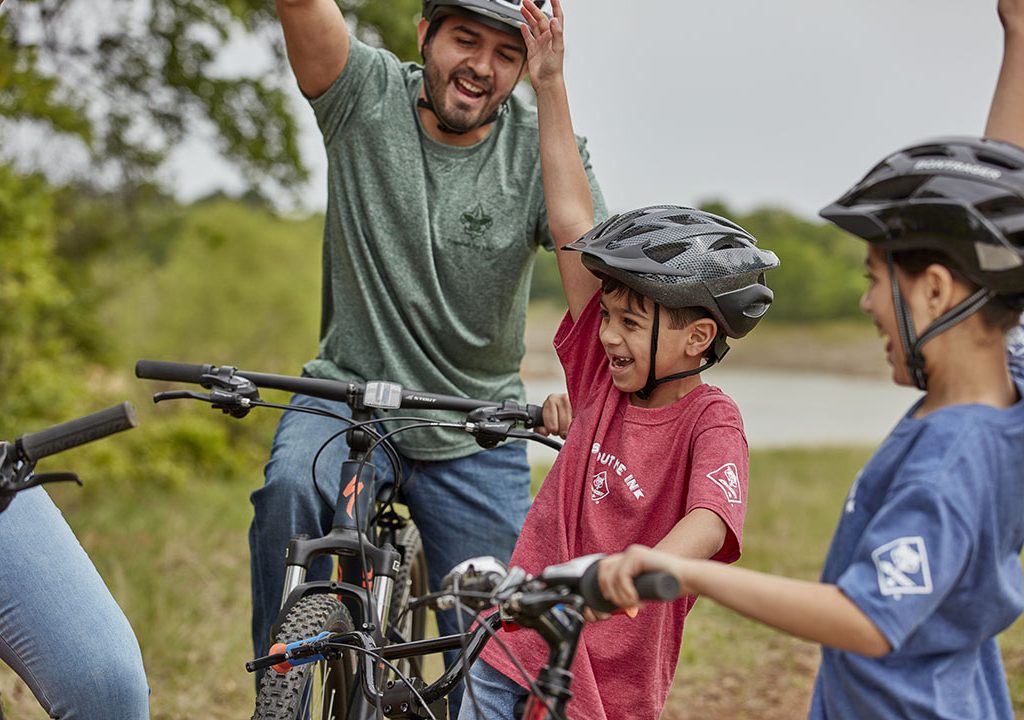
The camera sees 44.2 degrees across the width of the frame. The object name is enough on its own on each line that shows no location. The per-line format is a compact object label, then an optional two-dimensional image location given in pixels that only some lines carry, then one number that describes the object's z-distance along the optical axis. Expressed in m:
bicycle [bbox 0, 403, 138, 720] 2.68
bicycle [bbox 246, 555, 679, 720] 2.29
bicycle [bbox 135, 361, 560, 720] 3.45
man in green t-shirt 4.10
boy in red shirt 3.14
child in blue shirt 2.21
